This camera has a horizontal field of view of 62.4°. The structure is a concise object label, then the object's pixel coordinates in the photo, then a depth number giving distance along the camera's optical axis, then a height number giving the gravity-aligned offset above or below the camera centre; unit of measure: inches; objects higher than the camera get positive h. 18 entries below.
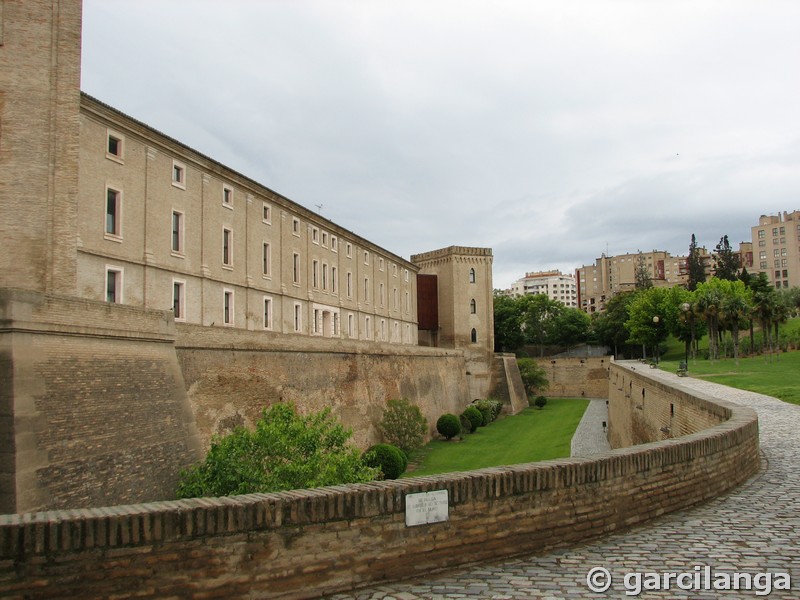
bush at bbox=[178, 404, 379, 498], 579.8 -111.3
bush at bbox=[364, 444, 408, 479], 1063.0 -194.8
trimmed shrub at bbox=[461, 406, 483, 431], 1691.7 -199.4
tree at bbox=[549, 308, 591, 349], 3358.8 +44.0
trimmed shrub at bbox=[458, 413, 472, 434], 1659.7 -213.8
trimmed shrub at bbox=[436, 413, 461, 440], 1507.1 -197.5
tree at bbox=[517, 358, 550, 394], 2469.2 -137.9
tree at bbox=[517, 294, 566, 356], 3371.1 +112.8
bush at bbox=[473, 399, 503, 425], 1860.2 -203.0
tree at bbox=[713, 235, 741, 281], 3410.4 +372.0
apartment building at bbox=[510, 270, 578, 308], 7559.1 +598.4
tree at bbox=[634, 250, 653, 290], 3831.2 +333.8
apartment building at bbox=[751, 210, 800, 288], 4852.4 +653.7
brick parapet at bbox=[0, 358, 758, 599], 184.5 -61.9
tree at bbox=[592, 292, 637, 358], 3211.9 +68.2
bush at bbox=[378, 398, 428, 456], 1226.0 -159.9
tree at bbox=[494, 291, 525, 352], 3287.4 +52.3
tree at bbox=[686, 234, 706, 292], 3563.0 +366.2
